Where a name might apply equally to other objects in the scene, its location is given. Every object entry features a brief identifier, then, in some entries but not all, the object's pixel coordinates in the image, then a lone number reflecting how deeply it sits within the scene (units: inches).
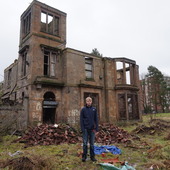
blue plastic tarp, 258.7
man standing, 218.1
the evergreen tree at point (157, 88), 1505.9
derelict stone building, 556.7
